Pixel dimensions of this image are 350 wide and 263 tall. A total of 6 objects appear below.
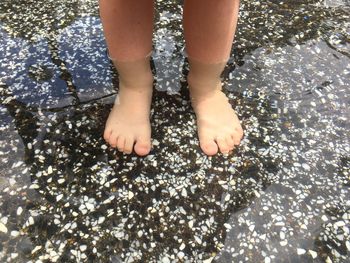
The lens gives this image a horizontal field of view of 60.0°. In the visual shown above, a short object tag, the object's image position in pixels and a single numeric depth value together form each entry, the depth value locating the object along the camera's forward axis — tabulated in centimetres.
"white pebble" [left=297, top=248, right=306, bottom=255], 33
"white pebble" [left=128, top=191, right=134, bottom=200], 36
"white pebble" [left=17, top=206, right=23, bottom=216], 34
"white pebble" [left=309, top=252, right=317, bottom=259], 32
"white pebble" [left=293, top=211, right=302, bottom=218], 35
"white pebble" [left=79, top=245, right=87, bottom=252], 32
